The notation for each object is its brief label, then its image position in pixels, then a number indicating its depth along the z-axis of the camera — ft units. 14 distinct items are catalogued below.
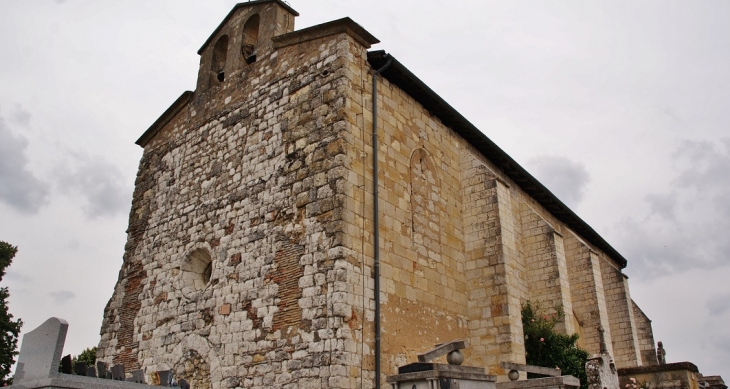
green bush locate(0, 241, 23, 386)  69.41
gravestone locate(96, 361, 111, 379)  25.05
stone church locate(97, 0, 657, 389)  32.22
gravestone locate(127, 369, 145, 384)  26.35
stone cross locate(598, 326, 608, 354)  53.26
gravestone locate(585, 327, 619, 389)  32.17
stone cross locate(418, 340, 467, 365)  28.04
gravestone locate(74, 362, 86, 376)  23.93
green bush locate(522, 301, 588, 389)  43.80
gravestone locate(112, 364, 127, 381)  25.36
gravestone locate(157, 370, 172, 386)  28.89
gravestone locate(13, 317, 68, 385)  20.63
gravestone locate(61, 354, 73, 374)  22.63
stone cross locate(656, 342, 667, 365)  67.47
